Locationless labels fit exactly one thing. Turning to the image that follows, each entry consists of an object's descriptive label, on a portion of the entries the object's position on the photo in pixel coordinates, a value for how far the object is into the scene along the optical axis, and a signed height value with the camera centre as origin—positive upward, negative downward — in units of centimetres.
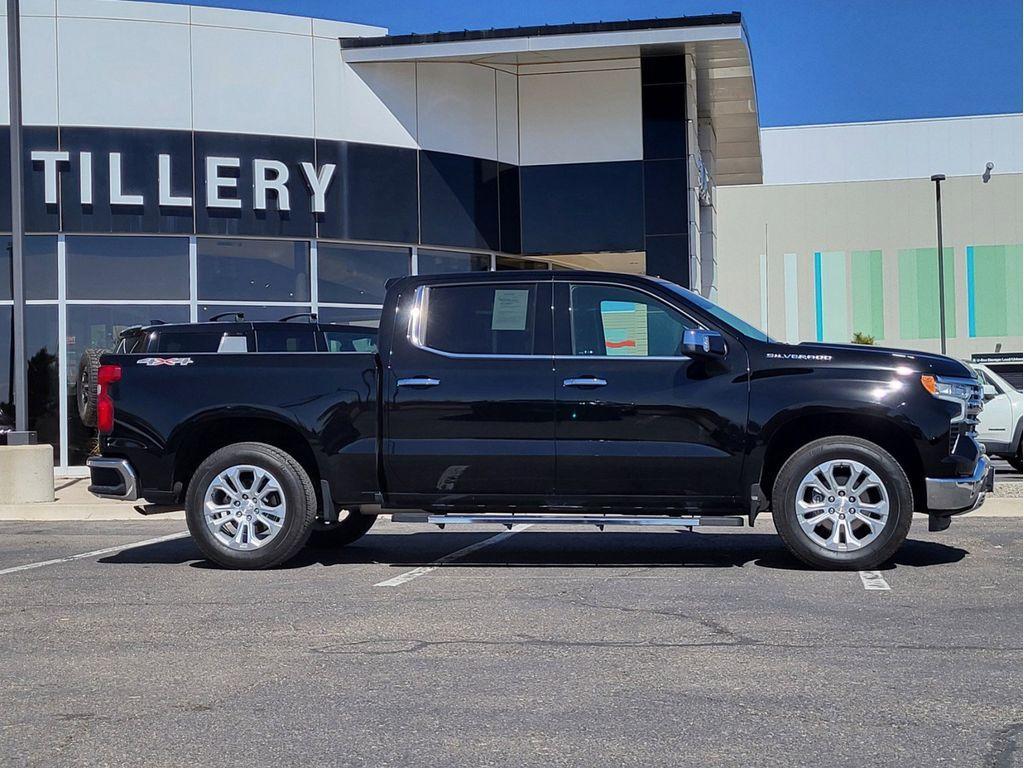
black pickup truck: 802 -19
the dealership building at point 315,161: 1850 +362
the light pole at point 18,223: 1432 +205
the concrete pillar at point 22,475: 1386 -76
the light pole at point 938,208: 3969 +573
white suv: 1664 -40
